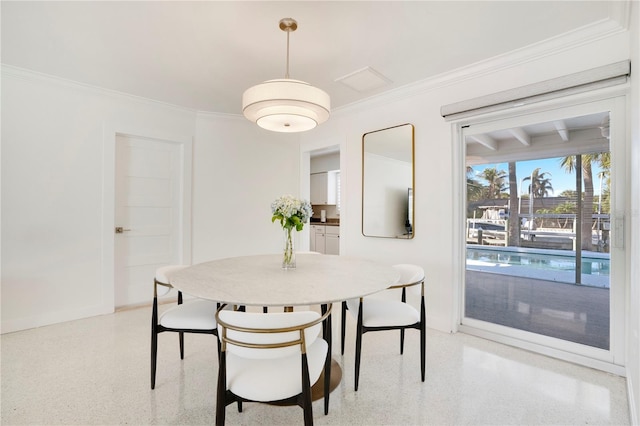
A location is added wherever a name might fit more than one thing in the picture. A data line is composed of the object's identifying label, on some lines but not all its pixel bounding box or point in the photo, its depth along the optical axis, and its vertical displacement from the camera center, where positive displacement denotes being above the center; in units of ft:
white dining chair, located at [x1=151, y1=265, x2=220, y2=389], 6.15 -2.17
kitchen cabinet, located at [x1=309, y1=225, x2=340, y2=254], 19.23 -1.61
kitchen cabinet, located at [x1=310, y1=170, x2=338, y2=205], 21.06 +1.85
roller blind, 6.64 +3.07
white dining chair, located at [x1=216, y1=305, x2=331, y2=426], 4.07 -1.92
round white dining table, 4.80 -1.27
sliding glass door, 7.47 -0.45
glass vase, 6.96 -0.94
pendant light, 6.07 +2.24
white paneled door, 11.59 -0.01
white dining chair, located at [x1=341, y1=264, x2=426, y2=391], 6.28 -2.15
